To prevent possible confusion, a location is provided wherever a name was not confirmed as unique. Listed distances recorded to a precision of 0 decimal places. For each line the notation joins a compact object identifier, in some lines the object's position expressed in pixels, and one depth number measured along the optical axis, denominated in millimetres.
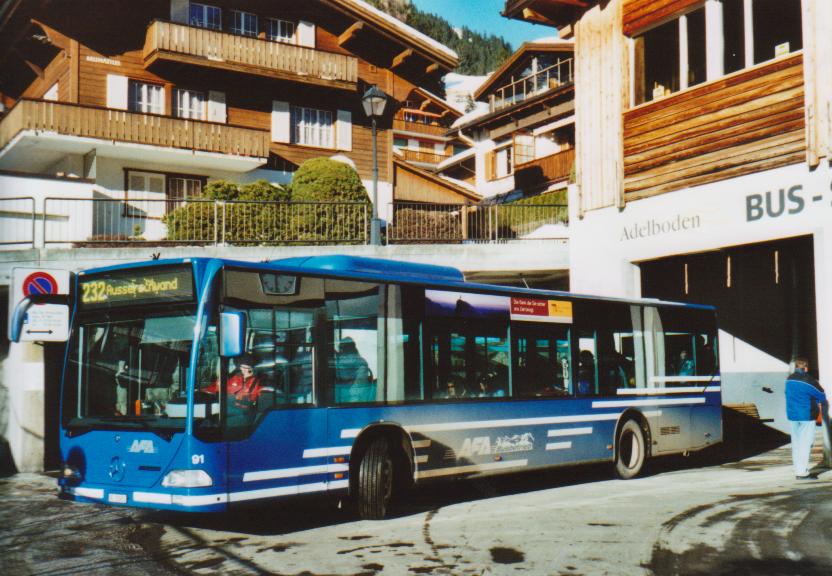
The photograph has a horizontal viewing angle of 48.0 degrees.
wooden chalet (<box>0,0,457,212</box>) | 29906
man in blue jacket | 13047
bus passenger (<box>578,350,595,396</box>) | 13180
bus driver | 8727
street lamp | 18906
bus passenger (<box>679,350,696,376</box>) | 15219
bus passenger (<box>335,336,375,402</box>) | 9828
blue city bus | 8688
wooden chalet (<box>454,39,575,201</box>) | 43031
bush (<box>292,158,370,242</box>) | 22828
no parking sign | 15305
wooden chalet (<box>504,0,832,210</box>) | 15016
